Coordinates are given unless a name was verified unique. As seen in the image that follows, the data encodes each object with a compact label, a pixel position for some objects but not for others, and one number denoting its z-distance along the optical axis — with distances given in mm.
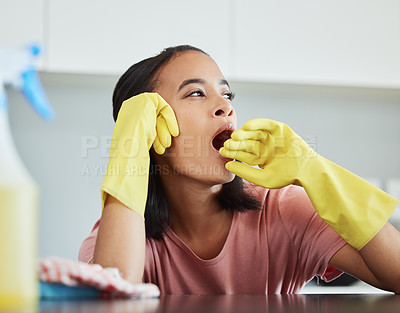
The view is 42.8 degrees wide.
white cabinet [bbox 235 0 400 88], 2270
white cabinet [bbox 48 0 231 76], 2100
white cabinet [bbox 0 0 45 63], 2039
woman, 993
